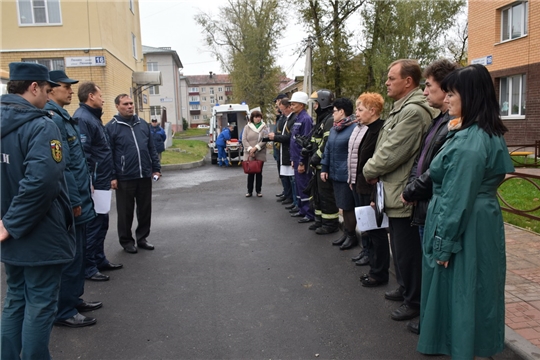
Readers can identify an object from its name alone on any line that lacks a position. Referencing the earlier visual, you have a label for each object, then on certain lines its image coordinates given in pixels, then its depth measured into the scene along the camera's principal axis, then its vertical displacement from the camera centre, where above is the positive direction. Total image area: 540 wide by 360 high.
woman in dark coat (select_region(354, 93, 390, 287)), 4.91 -0.43
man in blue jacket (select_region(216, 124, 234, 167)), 18.33 -0.71
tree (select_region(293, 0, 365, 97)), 27.33 +4.28
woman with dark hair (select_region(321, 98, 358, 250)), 6.02 -0.43
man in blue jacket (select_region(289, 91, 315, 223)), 8.05 -0.49
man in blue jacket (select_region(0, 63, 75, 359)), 2.94 -0.52
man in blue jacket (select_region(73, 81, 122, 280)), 5.38 -0.36
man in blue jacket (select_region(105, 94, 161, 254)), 6.14 -0.52
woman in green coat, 2.84 -0.61
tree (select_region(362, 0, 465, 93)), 23.69 +4.94
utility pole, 13.78 +1.59
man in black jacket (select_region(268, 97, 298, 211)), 8.79 -0.48
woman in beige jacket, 10.55 -0.34
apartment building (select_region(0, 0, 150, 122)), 18.97 +3.93
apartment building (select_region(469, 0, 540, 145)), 16.92 +2.50
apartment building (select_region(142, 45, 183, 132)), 62.72 +7.33
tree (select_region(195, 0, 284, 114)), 37.22 +5.60
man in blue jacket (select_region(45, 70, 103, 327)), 4.10 -0.62
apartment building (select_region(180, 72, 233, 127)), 125.27 +9.01
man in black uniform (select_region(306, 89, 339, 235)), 6.91 -0.66
